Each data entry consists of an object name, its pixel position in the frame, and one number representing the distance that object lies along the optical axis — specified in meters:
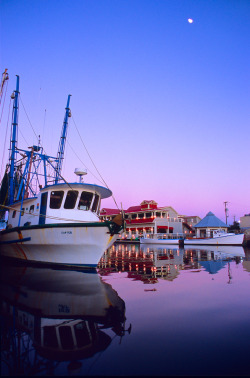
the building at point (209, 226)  49.03
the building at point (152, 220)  57.41
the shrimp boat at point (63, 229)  13.13
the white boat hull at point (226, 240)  38.64
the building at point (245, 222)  57.17
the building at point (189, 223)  65.75
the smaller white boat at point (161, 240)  44.78
